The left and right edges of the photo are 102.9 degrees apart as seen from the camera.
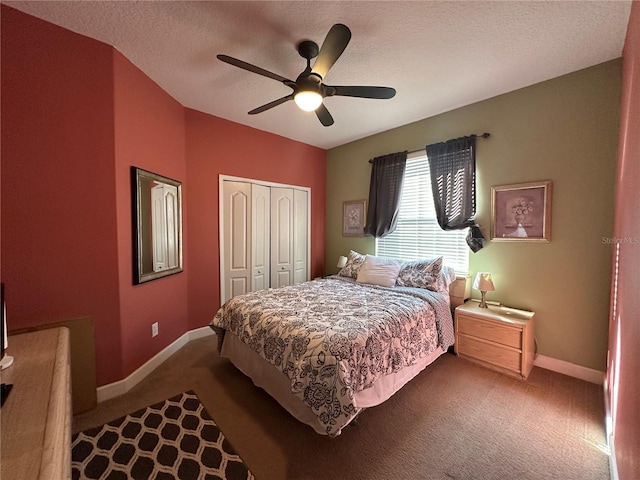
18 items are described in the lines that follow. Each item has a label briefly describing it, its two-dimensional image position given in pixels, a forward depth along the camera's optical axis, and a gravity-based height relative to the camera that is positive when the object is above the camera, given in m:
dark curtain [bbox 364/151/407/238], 3.52 +0.52
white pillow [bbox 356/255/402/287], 3.00 -0.51
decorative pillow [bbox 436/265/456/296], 2.74 -0.54
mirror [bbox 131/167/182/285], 2.21 +0.03
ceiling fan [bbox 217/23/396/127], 1.54 +1.05
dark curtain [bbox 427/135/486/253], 2.84 +0.53
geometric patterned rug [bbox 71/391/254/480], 1.43 -1.36
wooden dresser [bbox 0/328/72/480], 0.69 -0.64
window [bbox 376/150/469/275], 3.07 -0.02
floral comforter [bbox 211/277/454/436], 1.51 -0.76
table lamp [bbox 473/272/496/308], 2.54 -0.55
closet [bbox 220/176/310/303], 3.42 -0.09
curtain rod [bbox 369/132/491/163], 2.74 +1.03
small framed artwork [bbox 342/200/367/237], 4.05 +0.19
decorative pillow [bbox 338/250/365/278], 3.45 -0.50
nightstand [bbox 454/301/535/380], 2.25 -1.01
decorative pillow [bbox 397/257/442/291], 2.77 -0.49
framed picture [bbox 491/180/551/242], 2.40 +0.18
